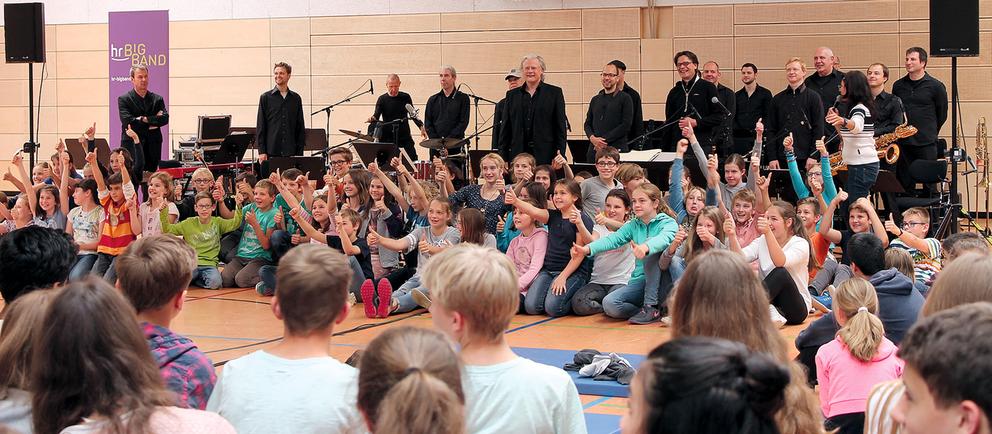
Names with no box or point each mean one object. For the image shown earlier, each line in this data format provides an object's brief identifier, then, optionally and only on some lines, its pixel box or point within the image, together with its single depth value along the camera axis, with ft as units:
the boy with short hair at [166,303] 10.07
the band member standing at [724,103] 37.14
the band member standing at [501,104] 37.57
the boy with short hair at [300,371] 8.91
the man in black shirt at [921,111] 35.58
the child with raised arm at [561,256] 26.99
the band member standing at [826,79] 37.45
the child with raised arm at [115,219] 31.19
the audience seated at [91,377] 7.48
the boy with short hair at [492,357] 8.73
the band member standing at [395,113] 43.27
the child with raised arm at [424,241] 27.66
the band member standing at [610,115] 36.04
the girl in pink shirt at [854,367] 13.87
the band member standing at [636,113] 36.94
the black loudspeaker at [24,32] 41.37
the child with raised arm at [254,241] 32.12
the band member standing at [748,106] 39.50
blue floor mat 19.10
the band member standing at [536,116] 35.58
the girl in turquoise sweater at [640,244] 25.98
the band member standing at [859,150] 30.17
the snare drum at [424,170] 40.57
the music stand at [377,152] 37.96
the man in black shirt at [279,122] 41.32
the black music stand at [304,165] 37.60
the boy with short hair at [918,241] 23.54
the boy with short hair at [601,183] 29.45
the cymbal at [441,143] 38.52
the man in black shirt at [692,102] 37.11
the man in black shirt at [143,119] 40.01
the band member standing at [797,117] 35.83
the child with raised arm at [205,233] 32.17
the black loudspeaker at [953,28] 32.60
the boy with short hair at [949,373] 5.62
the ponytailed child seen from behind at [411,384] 6.53
